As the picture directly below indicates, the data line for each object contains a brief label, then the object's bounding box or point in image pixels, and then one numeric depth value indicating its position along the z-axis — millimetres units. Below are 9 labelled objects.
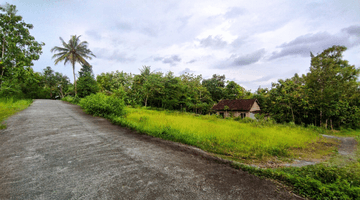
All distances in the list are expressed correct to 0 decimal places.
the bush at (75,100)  16194
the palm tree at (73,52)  18594
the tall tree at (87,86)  18456
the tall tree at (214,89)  29917
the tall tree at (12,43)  10141
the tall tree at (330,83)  16266
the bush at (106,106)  7720
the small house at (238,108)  23281
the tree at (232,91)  29922
